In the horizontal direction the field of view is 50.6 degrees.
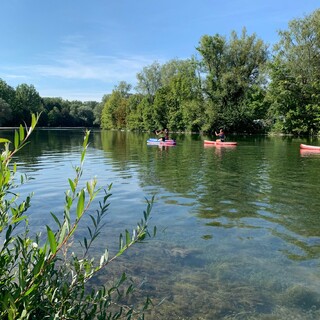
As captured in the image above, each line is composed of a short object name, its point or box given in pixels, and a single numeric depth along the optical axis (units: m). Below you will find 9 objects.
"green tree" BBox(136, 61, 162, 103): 84.00
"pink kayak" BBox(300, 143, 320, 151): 26.58
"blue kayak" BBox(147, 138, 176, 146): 34.44
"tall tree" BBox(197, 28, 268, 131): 55.25
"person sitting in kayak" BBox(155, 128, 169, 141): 35.06
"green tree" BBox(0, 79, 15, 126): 96.25
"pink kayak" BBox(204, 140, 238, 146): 32.16
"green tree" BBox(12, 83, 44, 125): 112.94
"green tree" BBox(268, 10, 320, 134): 45.41
